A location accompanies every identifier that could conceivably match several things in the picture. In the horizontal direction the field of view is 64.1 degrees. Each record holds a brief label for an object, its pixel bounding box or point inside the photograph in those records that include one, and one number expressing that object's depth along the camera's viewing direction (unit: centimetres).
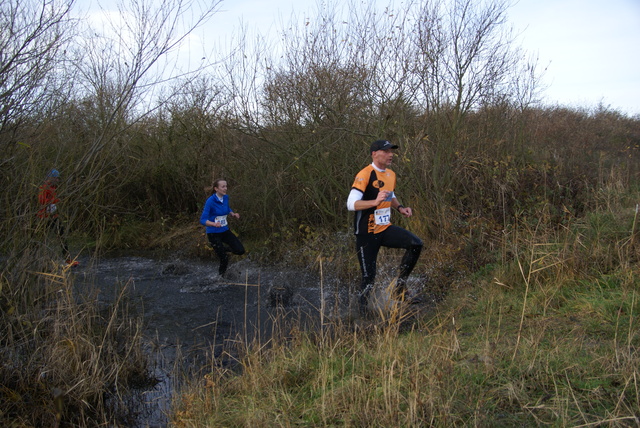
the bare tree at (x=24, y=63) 415
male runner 523
